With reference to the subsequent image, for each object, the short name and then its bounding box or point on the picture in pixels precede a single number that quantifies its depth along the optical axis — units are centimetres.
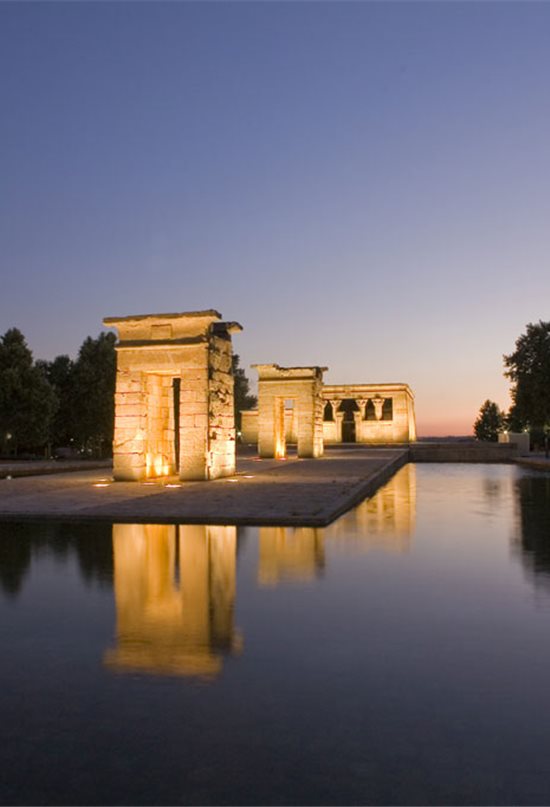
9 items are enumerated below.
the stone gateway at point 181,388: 1758
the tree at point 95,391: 4016
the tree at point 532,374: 3312
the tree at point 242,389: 6896
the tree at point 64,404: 4112
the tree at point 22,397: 3444
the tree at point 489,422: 8336
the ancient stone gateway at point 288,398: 3238
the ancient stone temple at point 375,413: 4959
